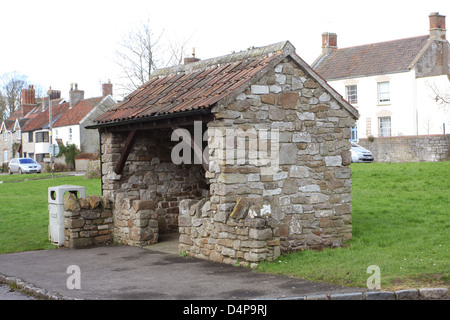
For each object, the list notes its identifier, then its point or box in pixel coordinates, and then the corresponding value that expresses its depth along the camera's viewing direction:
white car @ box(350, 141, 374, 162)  27.23
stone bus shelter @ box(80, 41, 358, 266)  9.92
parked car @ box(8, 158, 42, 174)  45.97
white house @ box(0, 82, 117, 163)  49.19
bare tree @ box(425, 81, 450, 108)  31.39
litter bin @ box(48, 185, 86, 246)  12.87
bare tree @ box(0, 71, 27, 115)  68.31
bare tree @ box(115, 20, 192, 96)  28.72
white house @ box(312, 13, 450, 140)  32.88
